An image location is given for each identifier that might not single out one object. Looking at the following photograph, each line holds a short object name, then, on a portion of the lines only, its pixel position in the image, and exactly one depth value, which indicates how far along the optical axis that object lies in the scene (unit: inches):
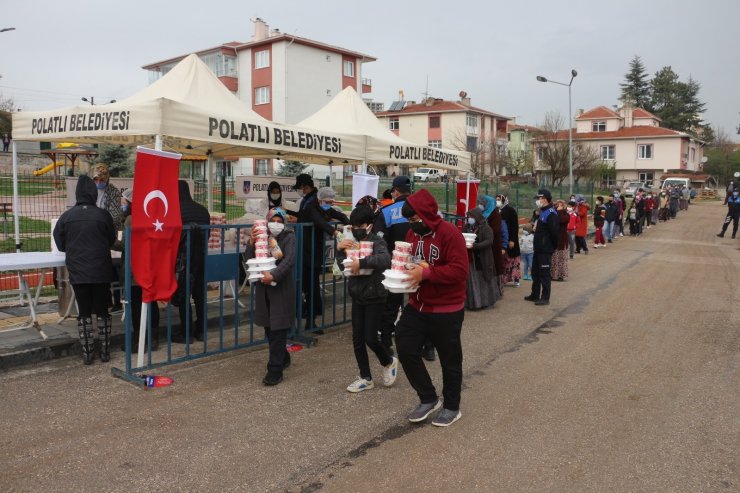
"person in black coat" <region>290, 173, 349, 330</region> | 292.0
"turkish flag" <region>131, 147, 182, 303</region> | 218.5
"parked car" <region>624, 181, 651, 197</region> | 1813.7
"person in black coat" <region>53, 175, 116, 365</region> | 237.1
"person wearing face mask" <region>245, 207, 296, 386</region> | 223.5
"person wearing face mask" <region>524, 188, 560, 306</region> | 385.4
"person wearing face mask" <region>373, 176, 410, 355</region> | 277.7
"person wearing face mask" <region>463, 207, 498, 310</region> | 364.2
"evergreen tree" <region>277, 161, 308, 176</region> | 1284.4
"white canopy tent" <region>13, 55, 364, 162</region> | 261.9
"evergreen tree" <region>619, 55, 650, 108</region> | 3505.7
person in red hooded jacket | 177.3
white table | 239.1
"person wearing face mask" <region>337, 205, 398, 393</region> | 211.3
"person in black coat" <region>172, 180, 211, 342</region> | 253.2
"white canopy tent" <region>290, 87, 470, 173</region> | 411.2
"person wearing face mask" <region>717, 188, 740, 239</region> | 855.7
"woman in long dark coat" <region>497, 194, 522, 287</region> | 414.9
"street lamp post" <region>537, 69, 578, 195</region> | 1270.9
